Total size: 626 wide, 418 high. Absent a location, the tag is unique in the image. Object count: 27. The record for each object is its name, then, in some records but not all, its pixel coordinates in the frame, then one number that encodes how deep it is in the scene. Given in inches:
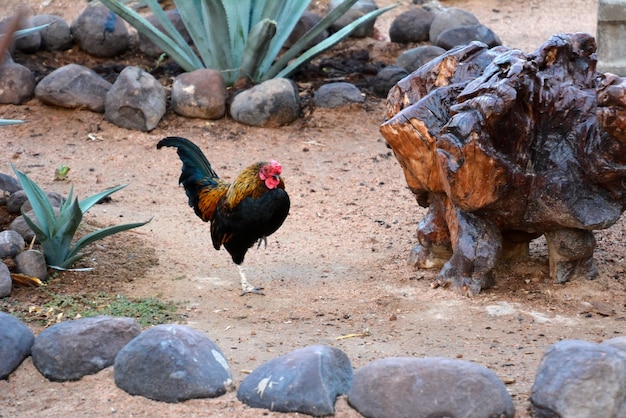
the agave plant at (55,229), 458.0
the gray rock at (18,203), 517.3
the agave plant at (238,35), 762.2
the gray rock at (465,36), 823.7
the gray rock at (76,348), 328.2
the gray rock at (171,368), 303.9
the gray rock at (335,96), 772.6
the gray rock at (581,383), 266.1
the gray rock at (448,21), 884.0
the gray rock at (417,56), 795.4
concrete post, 725.3
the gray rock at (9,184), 535.2
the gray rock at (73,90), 751.1
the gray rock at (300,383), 290.5
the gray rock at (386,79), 786.2
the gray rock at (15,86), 766.5
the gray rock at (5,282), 430.9
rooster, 444.1
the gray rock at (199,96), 741.3
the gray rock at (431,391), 276.5
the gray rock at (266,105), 737.6
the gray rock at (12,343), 333.7
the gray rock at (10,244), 459.2
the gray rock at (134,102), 730.2
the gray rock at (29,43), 844.9
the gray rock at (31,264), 448.8
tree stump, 395.9
